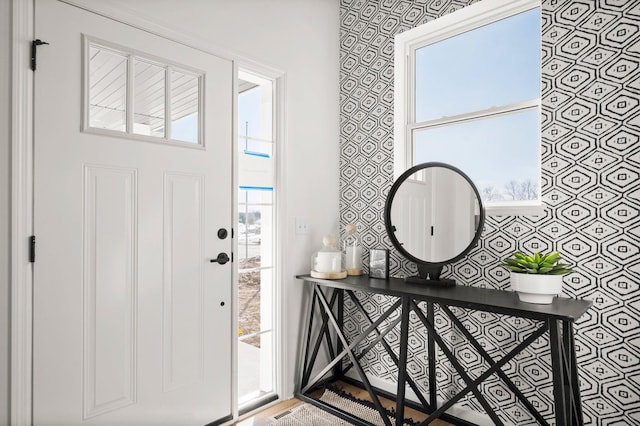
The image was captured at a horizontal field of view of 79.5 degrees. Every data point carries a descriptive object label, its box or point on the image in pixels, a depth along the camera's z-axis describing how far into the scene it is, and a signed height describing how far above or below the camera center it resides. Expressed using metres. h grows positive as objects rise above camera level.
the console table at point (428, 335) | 1.49 -0.61
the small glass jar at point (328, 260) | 2.32 -0.27
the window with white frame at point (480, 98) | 2.03 +0.69
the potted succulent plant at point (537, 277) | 1.57 -0.25
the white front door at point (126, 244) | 1.51 -0.13
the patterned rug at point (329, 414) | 2.10 -1.13
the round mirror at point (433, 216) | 2.03 +0.00
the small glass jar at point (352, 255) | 2.45 -0.26
